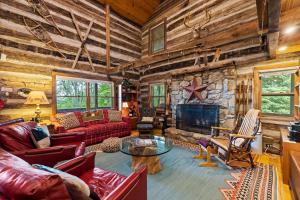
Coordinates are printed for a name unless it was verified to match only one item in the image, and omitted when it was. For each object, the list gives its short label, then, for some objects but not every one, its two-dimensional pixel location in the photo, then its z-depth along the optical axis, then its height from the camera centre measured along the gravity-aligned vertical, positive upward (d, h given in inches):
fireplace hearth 145.2 -21.9
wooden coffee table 84.8 -36.8
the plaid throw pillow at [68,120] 131.4 -22.1
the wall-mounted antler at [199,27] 151.9 +95.1
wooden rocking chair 92.7 -35.3
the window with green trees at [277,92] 111.1 +7.0
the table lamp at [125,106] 195.1 -9.5
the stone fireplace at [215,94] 134.2 +7.0
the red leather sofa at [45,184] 23.6 -17.8
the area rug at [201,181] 67.8 -51.9
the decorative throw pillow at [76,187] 28.8 -21.0
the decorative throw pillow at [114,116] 167.7 -21.8
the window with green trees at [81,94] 155.6 +8.5
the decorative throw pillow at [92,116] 150.8 -19.8
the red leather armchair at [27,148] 66.0 -27.2
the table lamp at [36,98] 114.5 +2.2
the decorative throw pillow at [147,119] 177.7 -27.9
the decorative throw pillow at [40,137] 76.1 -23.8
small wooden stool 95.3 -44.9
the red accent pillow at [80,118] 145.8 -21.3
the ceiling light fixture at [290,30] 80.8 +47.1
